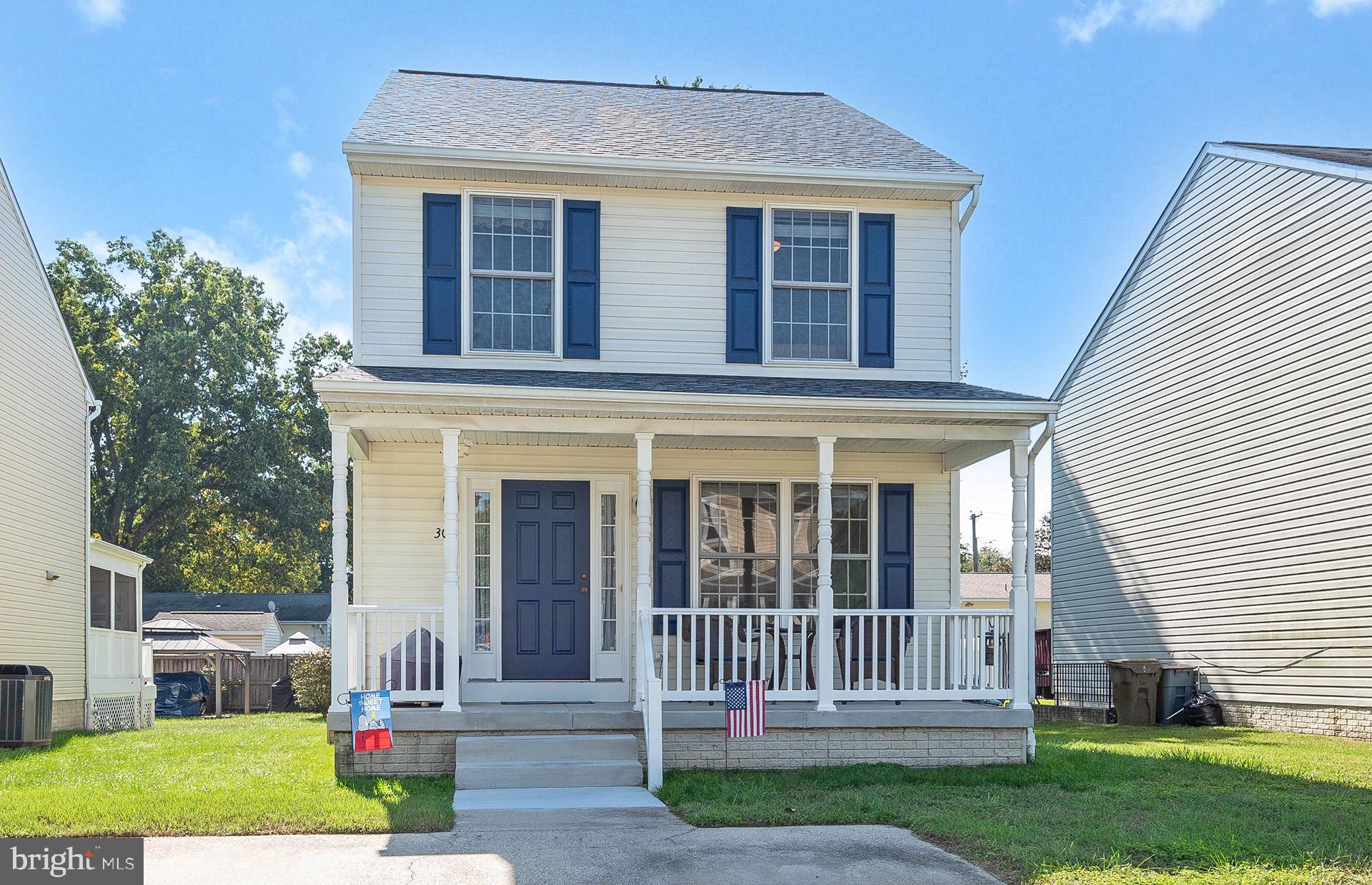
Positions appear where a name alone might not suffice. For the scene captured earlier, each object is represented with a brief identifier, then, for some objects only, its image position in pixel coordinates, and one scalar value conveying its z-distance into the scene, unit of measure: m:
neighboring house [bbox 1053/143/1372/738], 13.86
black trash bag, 16.00
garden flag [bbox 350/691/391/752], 8.83
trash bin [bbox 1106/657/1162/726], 16.45
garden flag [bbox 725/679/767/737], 9.34
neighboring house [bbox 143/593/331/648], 31.98
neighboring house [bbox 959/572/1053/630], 32.75
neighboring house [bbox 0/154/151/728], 14.80
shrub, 19.70
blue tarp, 23.44
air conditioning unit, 12.86
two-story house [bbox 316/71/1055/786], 10.07
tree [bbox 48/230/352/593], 31.12
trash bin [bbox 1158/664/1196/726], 16.39
